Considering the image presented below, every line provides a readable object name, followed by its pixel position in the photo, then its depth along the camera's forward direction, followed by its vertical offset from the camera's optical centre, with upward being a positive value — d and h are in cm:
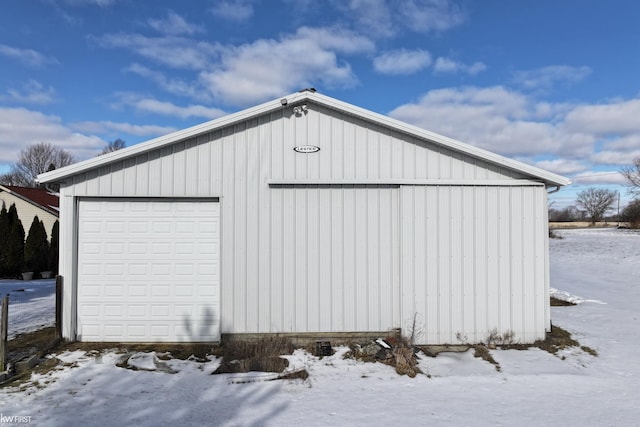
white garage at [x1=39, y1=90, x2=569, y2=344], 625 -10
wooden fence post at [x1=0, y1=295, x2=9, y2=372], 488 -136
